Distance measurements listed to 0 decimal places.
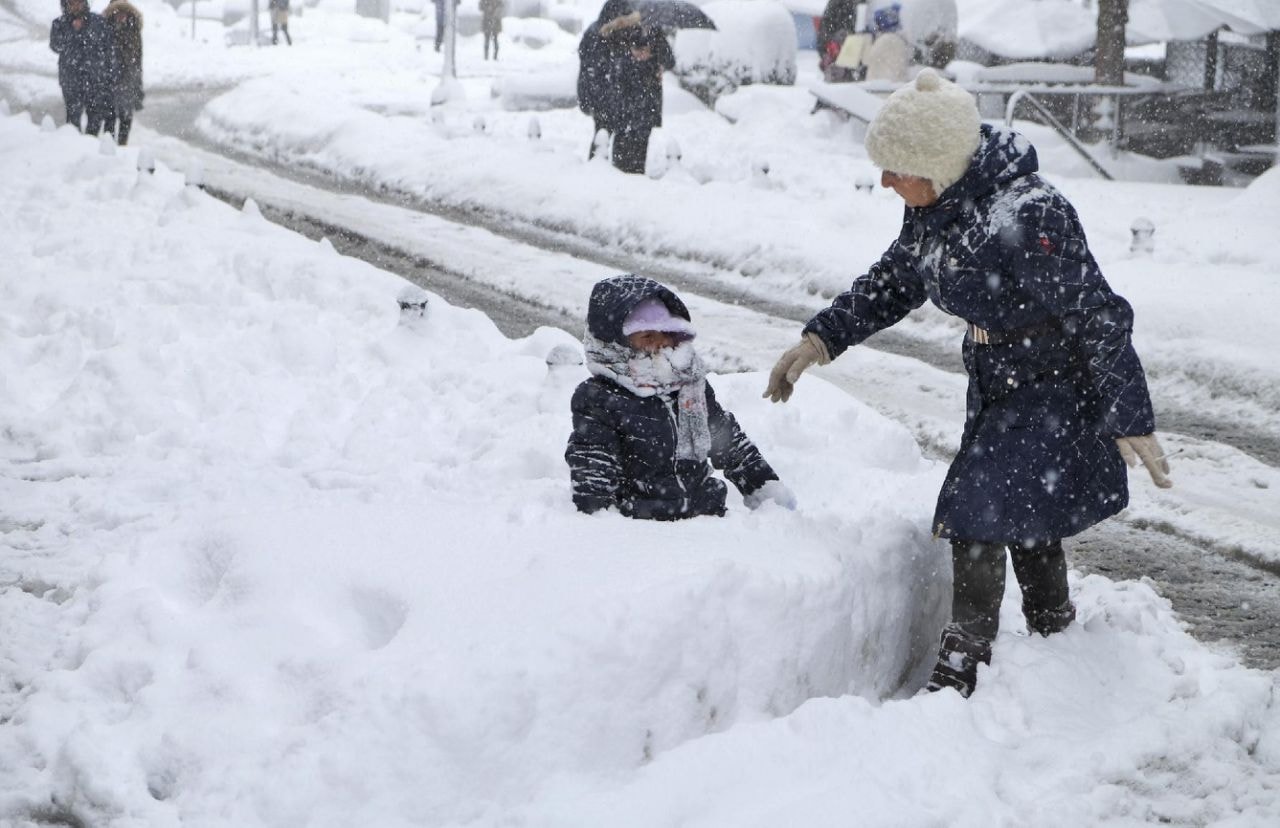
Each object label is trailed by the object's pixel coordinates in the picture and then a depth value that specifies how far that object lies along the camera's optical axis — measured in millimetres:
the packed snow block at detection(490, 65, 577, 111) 23594
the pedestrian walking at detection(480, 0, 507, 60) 35125
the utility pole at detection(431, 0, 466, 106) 22141
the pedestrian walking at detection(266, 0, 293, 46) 34719
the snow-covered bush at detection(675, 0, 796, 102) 21547
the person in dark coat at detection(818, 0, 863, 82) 22297
